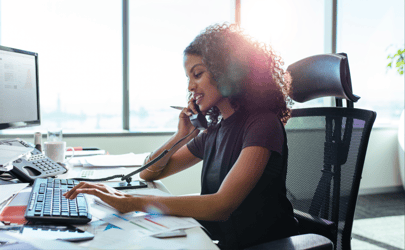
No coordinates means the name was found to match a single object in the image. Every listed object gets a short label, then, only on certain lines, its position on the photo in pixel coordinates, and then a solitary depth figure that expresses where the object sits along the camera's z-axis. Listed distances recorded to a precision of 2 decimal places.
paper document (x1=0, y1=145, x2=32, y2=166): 0.90
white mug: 1.46
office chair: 1.00
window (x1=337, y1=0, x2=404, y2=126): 3.59
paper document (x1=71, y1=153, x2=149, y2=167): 1.45
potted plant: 3.08
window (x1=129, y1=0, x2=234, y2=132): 2.99
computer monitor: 1.26
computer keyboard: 0.67
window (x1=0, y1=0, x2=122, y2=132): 2.71
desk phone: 1.05
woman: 0.80
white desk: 0.59
